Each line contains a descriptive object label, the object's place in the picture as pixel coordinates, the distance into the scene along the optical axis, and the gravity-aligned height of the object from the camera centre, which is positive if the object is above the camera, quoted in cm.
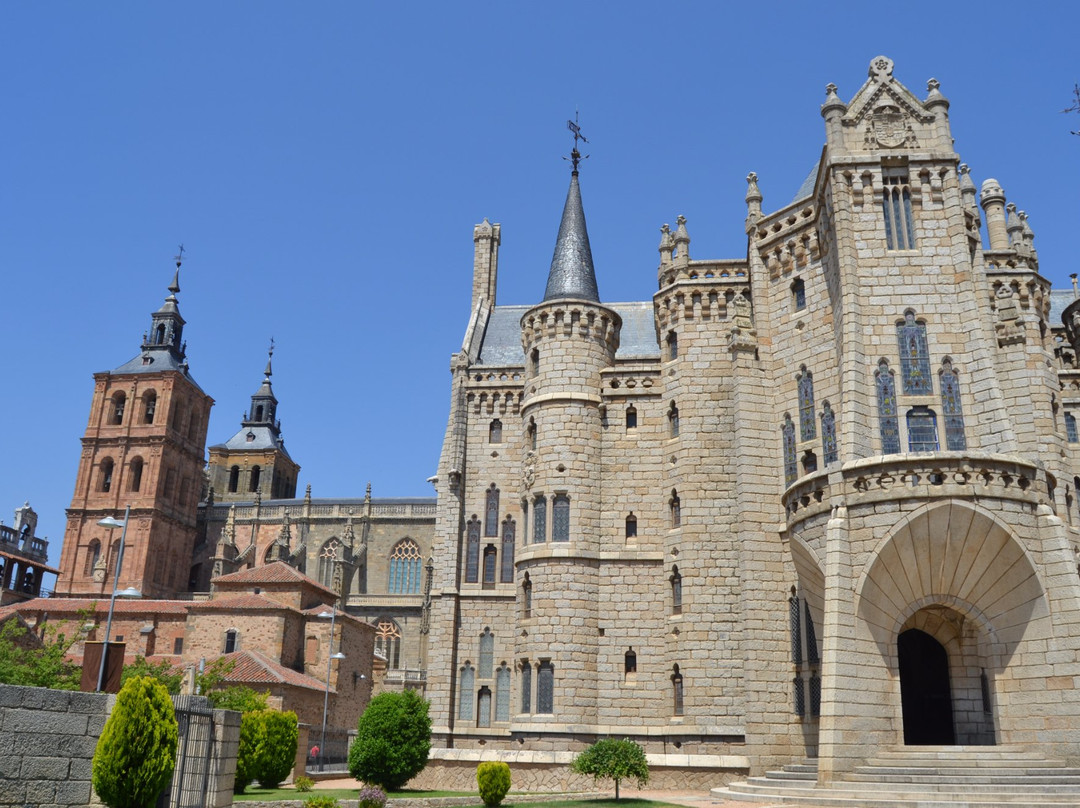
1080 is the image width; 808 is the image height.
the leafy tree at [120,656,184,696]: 3241 +58
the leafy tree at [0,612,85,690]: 2794 +57
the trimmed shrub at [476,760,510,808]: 2347 -216
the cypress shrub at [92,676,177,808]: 1273 -88
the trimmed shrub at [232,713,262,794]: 2619 -171
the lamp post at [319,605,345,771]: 4038 -29
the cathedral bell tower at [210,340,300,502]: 8638 +2108
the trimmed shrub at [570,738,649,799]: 2430 -162
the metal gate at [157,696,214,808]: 1464 -108
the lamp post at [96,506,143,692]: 1830 +244
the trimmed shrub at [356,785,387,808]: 2084 -235
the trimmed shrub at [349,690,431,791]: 2894 -157
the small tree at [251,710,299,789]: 2733 -167
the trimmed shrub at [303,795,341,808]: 1850 -220
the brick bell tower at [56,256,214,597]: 6956 +1685
